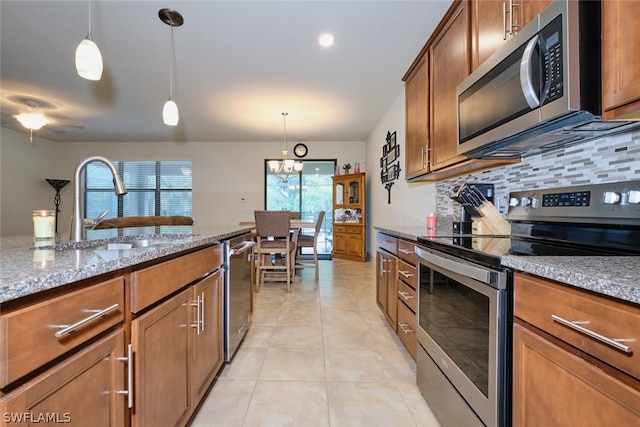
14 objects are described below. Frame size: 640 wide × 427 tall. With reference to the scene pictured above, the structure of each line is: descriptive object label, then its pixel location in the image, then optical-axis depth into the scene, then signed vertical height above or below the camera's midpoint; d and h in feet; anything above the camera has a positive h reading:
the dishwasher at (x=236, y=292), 5.78 -1.76
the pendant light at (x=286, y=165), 15.94 +2.80
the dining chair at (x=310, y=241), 14.06 -1.42
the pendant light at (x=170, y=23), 7.32 +5.27
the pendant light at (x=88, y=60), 5.15 +2.83
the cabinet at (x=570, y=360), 1.81 -1.10
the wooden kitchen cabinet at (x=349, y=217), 18.83 -0.21
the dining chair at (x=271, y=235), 12.10 -0.93
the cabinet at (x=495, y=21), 3.98 +3.01
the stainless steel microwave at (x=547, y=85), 3.05 +1.62
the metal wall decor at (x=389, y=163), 13.58 +2.67
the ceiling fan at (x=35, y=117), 13.48 +5.46
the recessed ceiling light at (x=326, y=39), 8.57 +5.39
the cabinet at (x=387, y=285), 7.01 -1.97
